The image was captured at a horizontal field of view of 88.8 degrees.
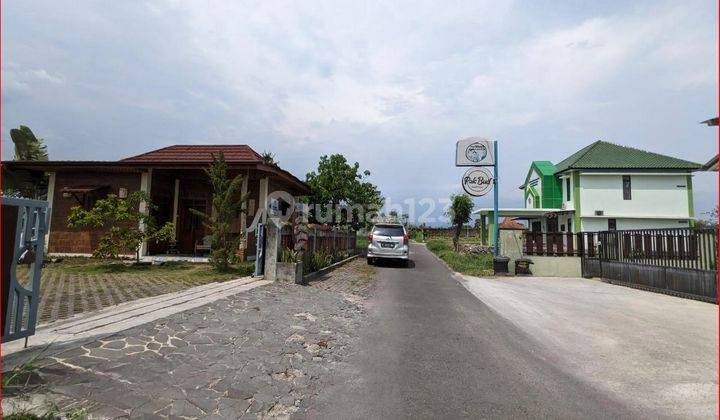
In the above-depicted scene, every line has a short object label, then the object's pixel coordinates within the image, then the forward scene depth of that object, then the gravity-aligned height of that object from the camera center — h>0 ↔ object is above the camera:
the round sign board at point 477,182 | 17.52 +2.77
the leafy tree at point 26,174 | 15.81 +2.48
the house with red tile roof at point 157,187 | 13.70 +1.88
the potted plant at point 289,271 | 9.30 -0.87
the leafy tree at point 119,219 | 10.72 +0.34
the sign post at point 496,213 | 15.73 +1.25
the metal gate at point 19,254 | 3.47 -0.21
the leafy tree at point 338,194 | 21.84 +2.64
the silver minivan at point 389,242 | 15.27 -0.15
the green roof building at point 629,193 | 24.97 +3.37
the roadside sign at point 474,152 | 17.55 +4.22
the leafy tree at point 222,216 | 10.09 +0.54
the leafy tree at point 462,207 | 34.59 +3.05
